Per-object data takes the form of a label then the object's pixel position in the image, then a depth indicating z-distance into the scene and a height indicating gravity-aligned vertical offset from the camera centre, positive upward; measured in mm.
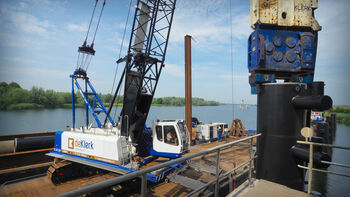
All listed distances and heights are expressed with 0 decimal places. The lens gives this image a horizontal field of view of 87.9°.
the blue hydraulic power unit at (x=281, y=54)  3852 +1011
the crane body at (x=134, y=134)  8305 -1755
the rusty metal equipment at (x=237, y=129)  19375 -3041
